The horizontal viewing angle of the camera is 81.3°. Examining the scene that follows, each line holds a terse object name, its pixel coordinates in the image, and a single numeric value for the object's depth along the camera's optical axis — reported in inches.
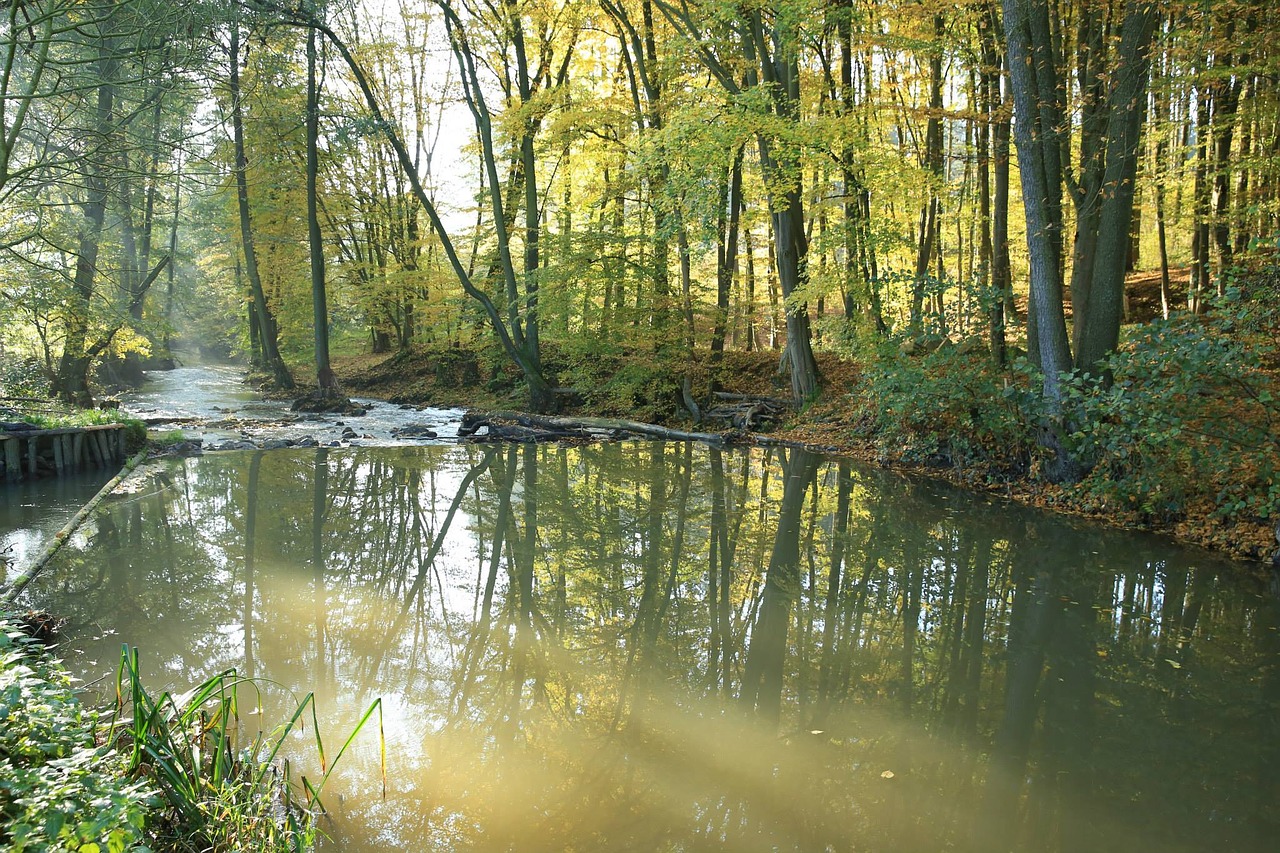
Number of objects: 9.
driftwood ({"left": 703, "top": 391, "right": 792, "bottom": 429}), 611.2
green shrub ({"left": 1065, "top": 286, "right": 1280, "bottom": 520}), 263.1
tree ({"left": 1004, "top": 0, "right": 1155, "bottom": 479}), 346.9
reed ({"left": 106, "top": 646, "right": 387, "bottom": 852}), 99.0
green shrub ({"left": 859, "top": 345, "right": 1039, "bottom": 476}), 376.8
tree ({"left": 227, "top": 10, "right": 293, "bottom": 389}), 847.2
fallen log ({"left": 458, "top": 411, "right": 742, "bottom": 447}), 601.6
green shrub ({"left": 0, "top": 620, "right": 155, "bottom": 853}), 74.3
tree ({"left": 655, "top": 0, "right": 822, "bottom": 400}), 506.9
